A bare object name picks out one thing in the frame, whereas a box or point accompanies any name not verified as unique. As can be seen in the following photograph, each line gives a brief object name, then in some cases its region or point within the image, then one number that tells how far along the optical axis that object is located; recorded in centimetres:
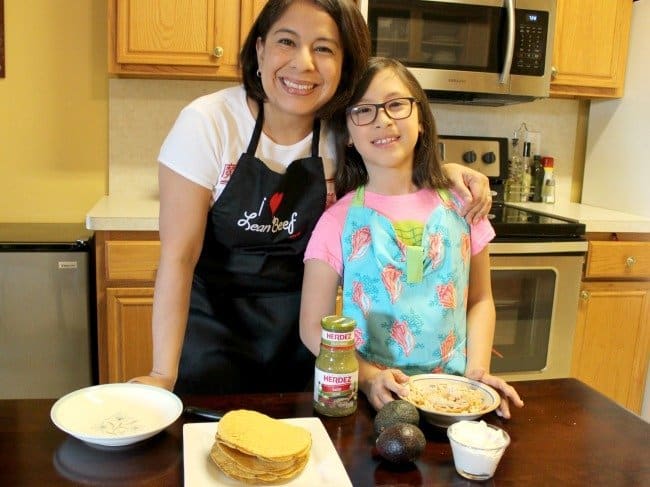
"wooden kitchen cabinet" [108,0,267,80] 232
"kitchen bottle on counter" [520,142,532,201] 298
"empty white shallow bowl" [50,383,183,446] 86
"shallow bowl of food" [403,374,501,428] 94
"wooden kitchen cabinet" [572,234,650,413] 251
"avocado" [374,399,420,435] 90
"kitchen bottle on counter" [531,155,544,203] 300
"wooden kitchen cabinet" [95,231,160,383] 217
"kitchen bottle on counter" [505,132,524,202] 298
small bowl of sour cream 81
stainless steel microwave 244
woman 126
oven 236
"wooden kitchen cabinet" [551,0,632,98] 267
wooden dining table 81
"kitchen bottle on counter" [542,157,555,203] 297
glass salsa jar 96
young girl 121
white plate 78
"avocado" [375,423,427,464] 82
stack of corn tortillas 77
